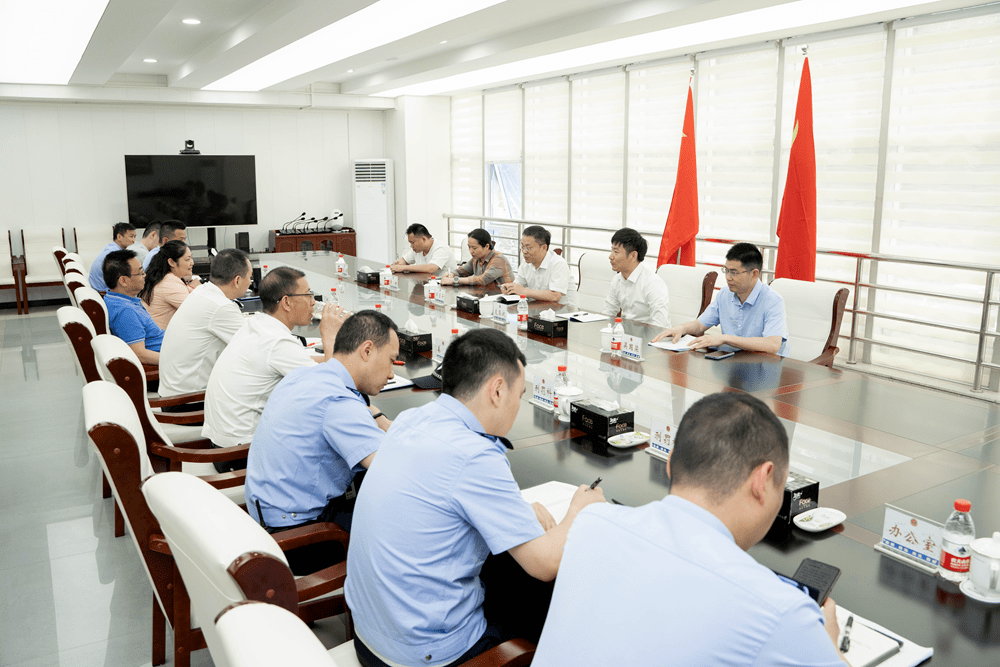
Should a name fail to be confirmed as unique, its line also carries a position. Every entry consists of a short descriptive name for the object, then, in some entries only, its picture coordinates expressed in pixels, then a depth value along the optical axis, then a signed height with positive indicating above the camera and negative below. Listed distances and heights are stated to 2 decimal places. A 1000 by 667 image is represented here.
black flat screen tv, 9.62 +0.27
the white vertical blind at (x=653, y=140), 7.43 +0.73
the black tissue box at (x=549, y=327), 4.00 -0.65
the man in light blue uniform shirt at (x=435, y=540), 1.50 -0.69
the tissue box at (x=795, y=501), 1.82 -0.74
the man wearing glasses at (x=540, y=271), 5.23 -0.46
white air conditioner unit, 10.95 +0.00
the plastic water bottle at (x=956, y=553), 1.57 -0.74
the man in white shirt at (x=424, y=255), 6.76 -0.44
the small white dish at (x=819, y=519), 1.80 -0.78
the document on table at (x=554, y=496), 1.91 -0.79
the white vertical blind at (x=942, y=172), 5.13 +0.28
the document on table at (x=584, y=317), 4.56 -0.68
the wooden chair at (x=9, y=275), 8.77 -0.82
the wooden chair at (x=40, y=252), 9.08 -0.55
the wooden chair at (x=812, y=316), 3.92 -0.60
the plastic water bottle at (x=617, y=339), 3.58 -0.64
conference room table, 1.51 -0.78
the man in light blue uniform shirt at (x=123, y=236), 7.14 -0.27
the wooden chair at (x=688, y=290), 4.92 -0.55
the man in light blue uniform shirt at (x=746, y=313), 3.64 -0.56
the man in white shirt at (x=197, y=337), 3.59 -0.64
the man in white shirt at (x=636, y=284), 4.70 -0.49
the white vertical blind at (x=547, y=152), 9.06 +0.73
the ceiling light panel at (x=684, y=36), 5.26 +1.50
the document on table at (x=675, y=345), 3.73 -0.70
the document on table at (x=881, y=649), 1.31 -0.80
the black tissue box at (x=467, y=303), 4.75 -0.62
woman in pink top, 4.73 -0.49
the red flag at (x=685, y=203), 6.73 +0.06
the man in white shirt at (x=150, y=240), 7.05 -0.31
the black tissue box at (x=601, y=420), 2.42 -0.71
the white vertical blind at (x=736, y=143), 6.59 +0.62
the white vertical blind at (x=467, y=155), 10.61 +0.80
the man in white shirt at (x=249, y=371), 2.82 -0.63
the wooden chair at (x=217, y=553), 1.24 -0.60
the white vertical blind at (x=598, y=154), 8.20 +0.65
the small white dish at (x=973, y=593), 1.50 -0.80
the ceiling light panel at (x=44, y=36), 5.25 +1.46
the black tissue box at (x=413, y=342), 3.74 -0.68
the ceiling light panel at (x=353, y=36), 5.77 +1.60
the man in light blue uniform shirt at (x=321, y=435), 2.14 -0.66
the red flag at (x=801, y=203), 5.64 +0.05
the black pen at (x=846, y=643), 1.34 -0.80
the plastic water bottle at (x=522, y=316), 4.34 -0.64
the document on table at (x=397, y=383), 3.18 -0.77
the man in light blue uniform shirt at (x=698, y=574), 0.96 -0.51
